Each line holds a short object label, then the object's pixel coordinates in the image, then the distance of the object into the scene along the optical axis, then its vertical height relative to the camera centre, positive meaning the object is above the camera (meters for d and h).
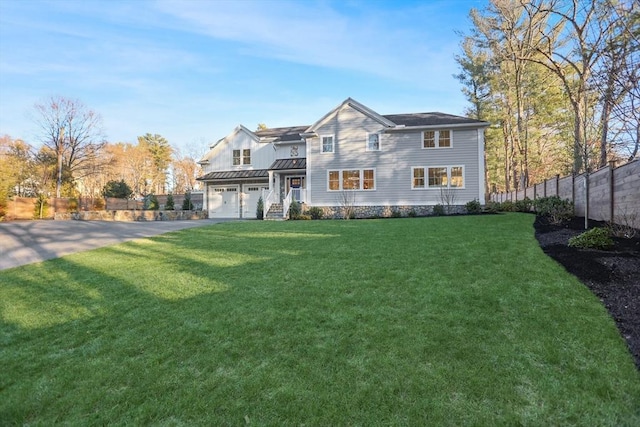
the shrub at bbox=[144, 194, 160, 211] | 23.01 +0.19
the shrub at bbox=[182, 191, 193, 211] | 23.52 +0.17
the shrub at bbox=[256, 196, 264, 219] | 18.58 -0.20
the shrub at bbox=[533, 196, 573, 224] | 9.59 -0.18
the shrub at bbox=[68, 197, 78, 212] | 22.47 +0.24
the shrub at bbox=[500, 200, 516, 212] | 16.50 -0.16
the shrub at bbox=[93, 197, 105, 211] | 24.82 +0.33
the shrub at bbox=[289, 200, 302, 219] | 17.52 -0.21
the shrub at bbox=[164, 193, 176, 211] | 23.33 +0.18
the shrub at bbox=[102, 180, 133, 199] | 29.33 +1.63
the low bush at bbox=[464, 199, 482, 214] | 16.19 -0.14
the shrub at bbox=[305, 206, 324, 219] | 17.81 -0.38
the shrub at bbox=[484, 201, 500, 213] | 16.28 -0.20
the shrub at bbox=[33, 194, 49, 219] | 20.86 +0.06
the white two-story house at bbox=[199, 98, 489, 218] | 17.08 +2.26
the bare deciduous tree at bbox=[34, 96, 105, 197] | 28.58 +6.16
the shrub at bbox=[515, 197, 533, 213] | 15.25 -0.07
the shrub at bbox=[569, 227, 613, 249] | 5.36 -0.62
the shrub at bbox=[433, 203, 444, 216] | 16.67 -0.28
